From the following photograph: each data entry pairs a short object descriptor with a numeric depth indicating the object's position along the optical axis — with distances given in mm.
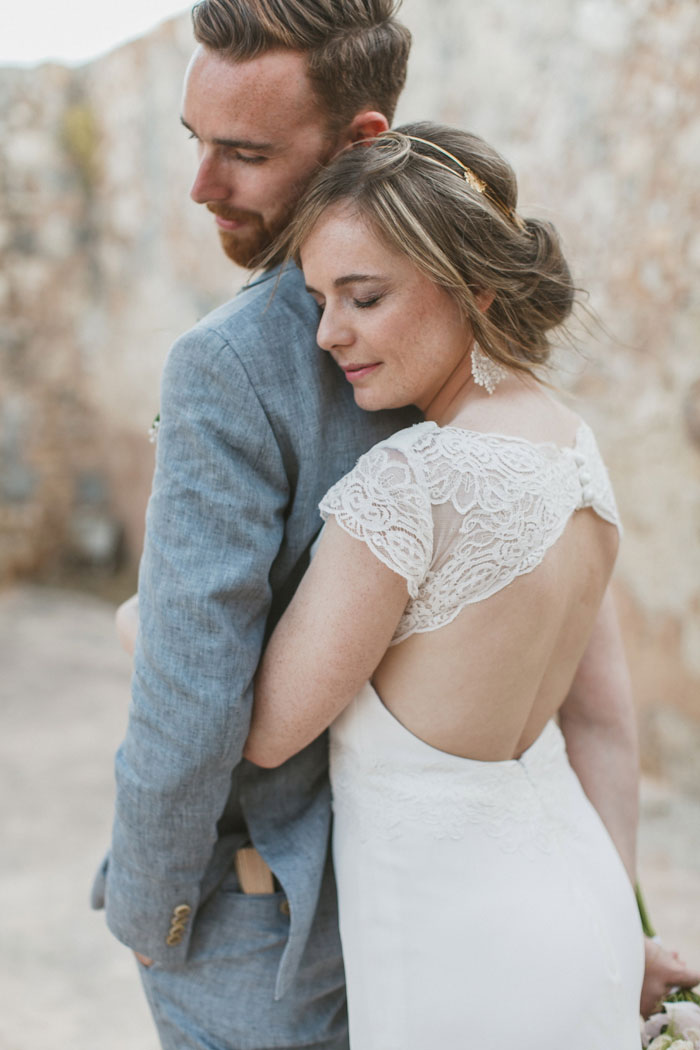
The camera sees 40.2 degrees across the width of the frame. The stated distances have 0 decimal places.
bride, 1120
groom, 1120
